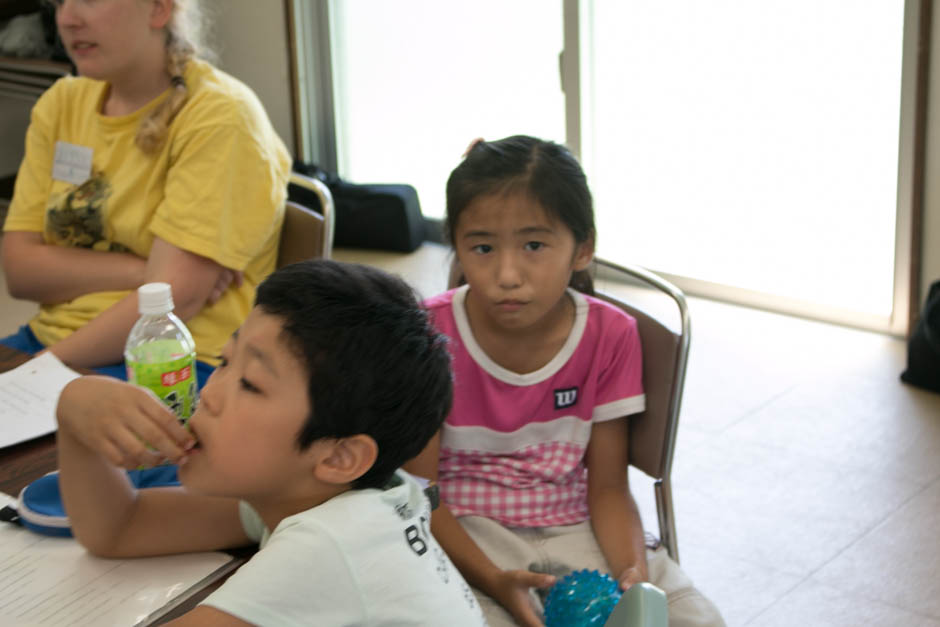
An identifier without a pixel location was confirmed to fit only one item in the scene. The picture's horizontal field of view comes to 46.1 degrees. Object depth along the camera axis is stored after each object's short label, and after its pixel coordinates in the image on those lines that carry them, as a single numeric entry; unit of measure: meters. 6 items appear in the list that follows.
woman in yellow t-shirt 1.89
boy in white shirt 0.93
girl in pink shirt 1.52
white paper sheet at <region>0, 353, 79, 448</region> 1.35
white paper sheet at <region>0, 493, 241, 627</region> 0.99
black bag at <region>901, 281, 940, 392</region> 3.05
